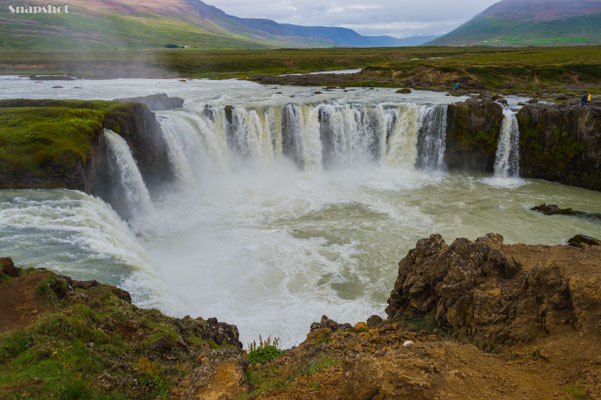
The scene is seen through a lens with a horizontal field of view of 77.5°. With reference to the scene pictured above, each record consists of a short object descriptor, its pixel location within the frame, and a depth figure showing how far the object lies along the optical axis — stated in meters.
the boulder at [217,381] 6.68
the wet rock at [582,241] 18.30
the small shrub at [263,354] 8.61
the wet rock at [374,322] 10.48
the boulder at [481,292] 7.64
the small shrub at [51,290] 8.78
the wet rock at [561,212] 23.58
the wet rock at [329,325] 11.00
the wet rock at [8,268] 9.29
